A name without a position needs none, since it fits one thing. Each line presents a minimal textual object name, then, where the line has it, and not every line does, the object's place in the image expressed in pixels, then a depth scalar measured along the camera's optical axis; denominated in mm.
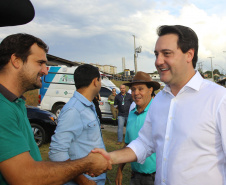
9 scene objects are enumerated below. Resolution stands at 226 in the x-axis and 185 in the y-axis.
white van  11172
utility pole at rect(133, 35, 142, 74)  30094
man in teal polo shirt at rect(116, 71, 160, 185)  2756
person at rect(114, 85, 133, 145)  7683
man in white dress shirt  1623
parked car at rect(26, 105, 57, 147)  6539
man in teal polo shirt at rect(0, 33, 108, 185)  1326
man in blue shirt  2139
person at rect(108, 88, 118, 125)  10398
